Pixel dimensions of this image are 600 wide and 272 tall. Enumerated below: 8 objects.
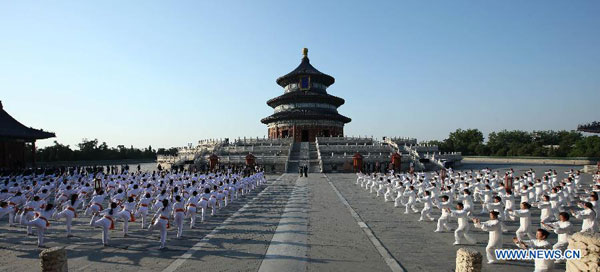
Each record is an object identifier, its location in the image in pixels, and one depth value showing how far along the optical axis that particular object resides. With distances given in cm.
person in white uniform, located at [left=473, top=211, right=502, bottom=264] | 821
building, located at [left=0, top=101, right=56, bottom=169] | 3584
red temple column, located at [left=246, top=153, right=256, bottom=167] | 3542
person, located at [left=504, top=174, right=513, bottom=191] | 2080
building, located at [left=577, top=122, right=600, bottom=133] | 3740
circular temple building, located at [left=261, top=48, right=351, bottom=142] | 5597
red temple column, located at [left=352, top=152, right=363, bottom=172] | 3628
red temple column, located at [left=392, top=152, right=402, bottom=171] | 3584
